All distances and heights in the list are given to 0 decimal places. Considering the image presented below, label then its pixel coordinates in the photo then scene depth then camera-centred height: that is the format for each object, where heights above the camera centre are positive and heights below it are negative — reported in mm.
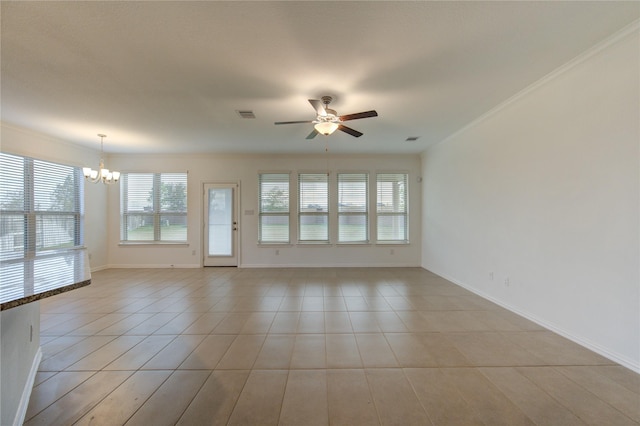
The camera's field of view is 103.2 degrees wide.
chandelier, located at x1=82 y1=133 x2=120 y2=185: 4613 +709
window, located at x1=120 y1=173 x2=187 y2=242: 6219 +149
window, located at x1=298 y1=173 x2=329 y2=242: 6277 +137
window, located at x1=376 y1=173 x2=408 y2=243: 6297 +168
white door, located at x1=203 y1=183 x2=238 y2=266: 6238 -290
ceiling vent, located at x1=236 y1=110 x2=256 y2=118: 3604 +1438
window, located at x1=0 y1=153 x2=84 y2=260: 4070 +107
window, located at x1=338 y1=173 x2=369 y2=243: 6285 +139
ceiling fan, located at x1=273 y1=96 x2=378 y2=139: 2785 +1105
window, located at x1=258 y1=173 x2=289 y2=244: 6285 +135
